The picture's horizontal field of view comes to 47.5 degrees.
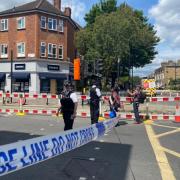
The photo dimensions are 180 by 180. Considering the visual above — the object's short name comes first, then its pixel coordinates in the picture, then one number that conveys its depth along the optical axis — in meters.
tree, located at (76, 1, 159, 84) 19.92
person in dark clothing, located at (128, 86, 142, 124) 8.41
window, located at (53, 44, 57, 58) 25.39
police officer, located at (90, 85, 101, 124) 7.22
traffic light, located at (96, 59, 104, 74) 12.69
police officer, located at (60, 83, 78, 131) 4.81
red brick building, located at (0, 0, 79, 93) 24.39
